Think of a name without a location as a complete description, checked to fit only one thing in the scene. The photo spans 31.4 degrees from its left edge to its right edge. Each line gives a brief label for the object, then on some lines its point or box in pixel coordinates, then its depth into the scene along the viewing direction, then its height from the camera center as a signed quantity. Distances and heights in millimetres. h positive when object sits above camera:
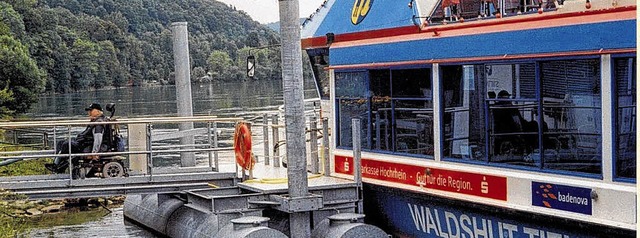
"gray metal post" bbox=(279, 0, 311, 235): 13758 -103
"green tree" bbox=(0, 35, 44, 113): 60156 +1189
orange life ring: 16031 -815
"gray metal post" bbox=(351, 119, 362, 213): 14820 -921
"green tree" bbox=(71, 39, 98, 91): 124875 +3505
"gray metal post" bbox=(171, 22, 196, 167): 21359 +234
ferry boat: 11188 -358
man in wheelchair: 17250 -816
